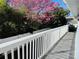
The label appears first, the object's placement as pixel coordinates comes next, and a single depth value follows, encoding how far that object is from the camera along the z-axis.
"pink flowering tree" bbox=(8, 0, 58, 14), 5.08
